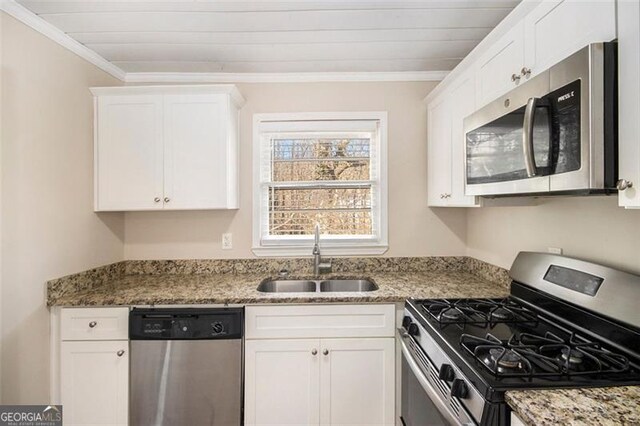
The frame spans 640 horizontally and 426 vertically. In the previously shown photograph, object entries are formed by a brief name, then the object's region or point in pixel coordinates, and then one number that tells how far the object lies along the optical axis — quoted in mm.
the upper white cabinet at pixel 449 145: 1749
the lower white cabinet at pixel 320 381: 1748
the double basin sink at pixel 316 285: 2250
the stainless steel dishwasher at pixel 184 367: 1705
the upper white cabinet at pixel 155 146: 2037
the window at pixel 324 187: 2385
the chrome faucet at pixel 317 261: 2264
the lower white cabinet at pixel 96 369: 1715
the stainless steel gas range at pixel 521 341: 938
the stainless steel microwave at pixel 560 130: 896
